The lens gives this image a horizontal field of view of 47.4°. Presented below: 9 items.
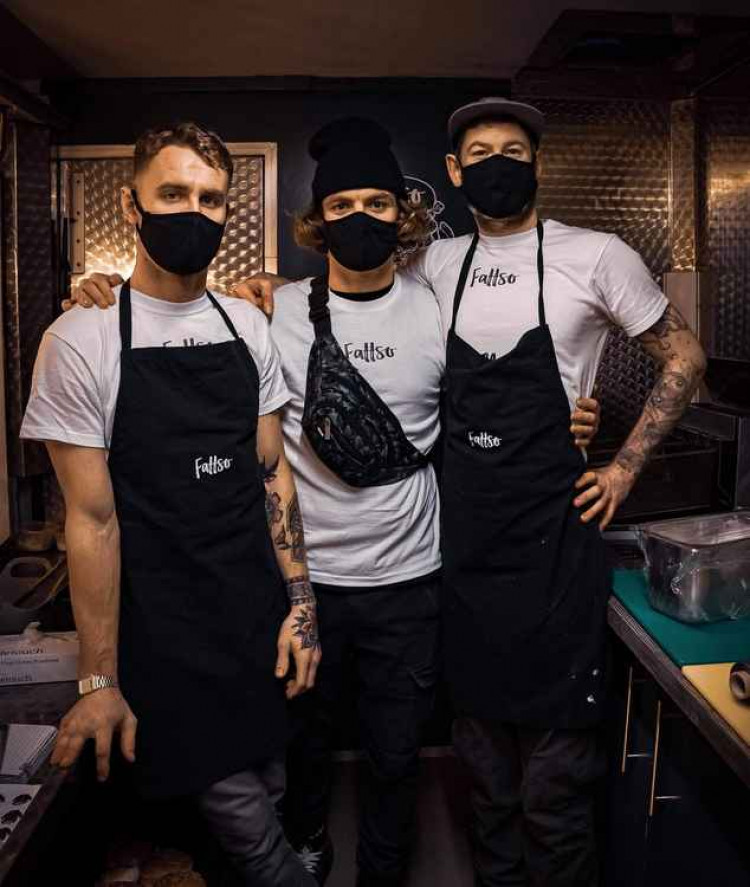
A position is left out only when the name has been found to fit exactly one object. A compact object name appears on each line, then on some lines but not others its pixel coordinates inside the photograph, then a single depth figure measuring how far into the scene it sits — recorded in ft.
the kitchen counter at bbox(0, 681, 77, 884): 4.97
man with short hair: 5.51
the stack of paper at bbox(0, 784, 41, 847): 5.08
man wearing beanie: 6.97
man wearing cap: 6.68
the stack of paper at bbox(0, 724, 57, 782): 5.57
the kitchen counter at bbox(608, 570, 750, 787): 4.59
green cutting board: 5.61
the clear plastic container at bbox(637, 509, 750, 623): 6.04
